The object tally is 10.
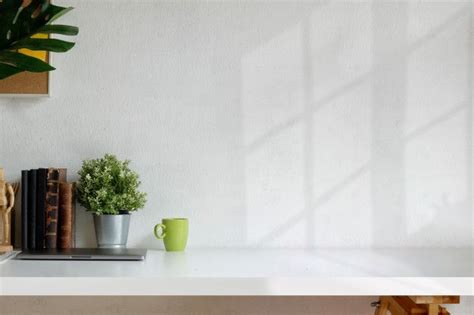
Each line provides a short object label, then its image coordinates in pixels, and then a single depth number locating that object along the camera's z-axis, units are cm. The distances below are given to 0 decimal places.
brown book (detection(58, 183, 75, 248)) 174
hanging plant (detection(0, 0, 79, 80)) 122
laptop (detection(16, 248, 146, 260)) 160
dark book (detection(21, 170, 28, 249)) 170
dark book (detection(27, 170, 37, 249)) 171
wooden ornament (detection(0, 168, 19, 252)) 168
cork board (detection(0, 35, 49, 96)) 182
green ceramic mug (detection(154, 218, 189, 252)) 174
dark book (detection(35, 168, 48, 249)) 171
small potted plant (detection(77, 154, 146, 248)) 173
